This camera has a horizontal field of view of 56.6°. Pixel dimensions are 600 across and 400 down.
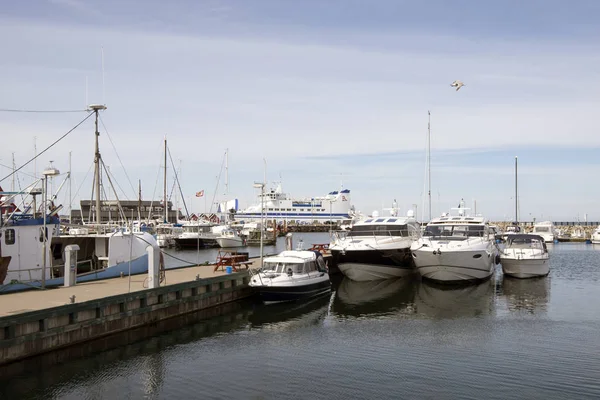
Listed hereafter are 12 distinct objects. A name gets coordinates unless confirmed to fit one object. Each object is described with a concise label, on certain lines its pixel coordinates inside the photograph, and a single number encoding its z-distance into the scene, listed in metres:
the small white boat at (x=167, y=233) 84.11
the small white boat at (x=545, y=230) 91.91
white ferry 174.50
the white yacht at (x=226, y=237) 83.56
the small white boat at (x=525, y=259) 41.28
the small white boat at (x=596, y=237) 90.82
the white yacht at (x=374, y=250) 38.53
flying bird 36.17
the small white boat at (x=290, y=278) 29.50
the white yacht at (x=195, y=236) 81.06
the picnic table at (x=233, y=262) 33.56
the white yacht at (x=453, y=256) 36.62
